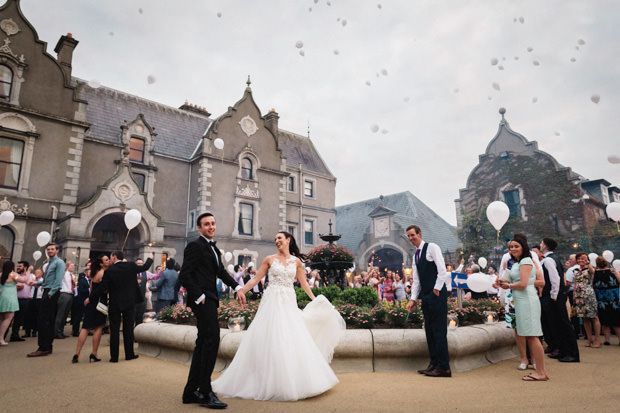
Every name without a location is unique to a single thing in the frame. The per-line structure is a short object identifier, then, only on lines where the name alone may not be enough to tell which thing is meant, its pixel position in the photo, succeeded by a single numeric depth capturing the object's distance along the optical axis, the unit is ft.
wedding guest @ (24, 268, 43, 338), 36.58
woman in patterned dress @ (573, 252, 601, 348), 28.50
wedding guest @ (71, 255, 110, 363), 23.39
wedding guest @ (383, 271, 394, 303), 48.98
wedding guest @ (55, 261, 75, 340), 34.00
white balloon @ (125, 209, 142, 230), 40.30
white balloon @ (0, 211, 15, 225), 46.34
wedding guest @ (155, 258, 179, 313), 36.91
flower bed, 23.04
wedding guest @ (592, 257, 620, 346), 28.27
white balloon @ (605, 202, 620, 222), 33.86
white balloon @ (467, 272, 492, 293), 22.35
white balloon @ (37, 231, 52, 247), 47.21
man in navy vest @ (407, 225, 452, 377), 18.48
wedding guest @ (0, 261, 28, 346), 29.81
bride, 14.65
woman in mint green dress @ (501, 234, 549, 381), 17.88
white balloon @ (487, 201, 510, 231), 30.52
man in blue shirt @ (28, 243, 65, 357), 25.85
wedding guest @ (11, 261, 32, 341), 33.35
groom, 14.14
